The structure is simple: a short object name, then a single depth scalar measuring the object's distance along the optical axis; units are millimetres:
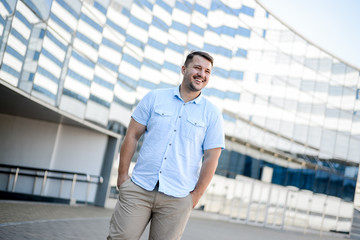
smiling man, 3287
